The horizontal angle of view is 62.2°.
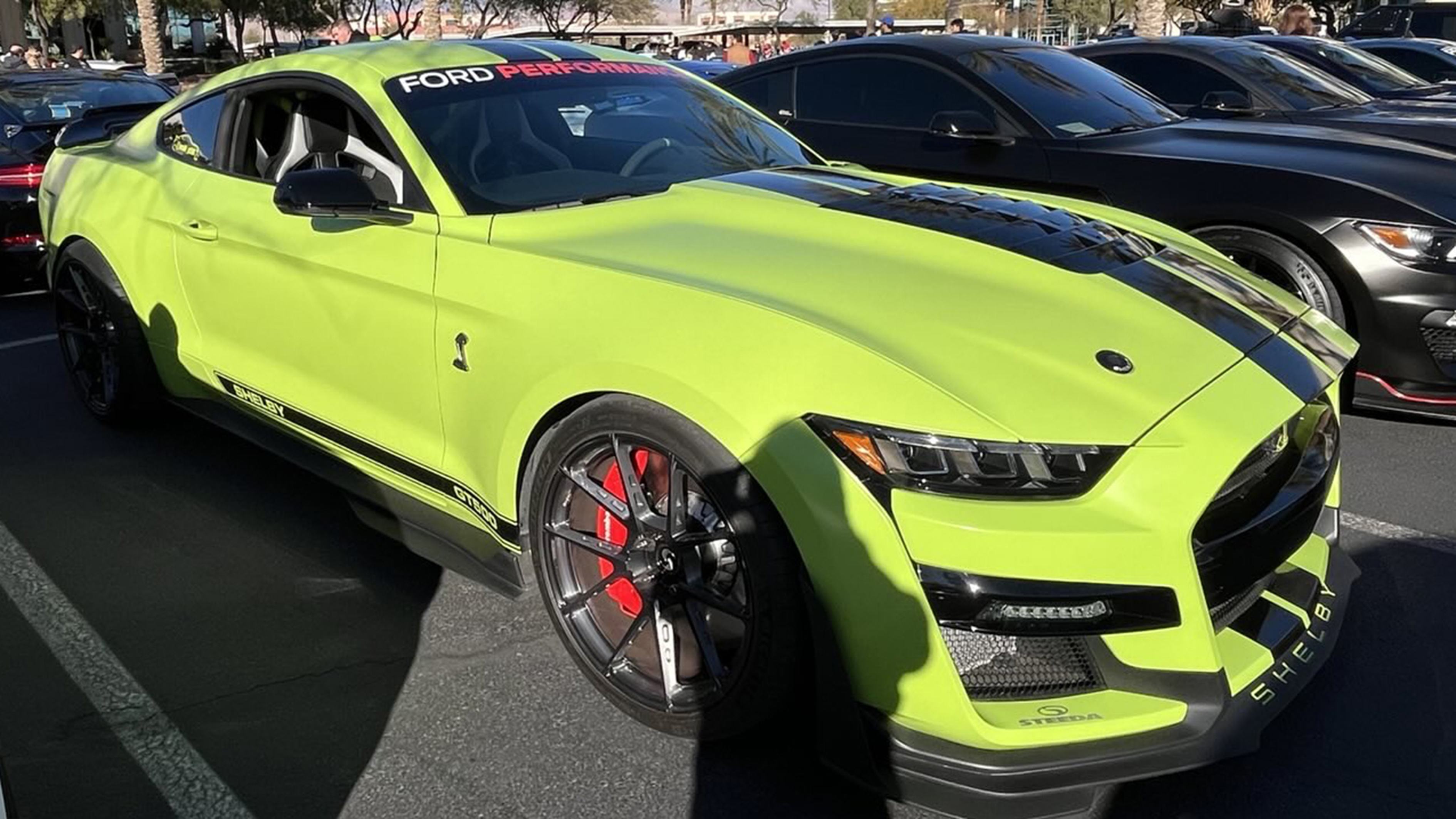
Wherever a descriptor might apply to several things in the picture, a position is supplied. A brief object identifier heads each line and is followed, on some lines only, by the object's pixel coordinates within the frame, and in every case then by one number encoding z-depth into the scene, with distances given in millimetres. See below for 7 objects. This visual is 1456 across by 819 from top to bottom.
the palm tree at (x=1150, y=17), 23281
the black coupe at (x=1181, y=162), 4543
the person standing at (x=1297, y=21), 14211
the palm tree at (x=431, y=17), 33406
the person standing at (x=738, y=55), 16609
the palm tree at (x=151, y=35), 30016
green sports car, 2203
